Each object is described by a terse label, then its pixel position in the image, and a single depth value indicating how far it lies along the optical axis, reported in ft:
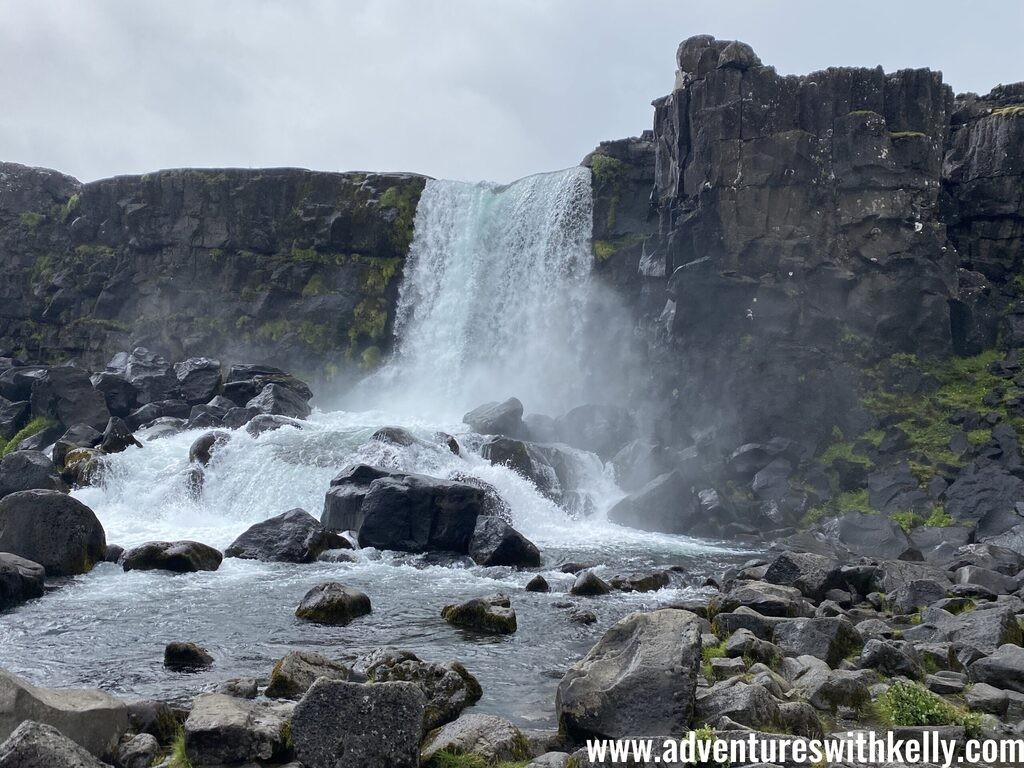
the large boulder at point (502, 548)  72.18
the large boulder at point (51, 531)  63.62
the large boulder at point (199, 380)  135.95
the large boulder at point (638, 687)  29.12
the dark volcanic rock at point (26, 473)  88.48
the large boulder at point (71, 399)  126.82
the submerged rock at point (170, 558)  65.46
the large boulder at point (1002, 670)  35.37
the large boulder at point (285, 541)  70.77
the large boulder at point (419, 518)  76.07
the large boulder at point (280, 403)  120.88
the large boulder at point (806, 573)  58.49
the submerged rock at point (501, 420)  113.50
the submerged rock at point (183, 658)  41.73
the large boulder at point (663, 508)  99.40
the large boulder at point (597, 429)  119.65
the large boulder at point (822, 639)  40.81
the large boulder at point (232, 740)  27.68
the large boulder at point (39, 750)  23.00
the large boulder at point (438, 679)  34.60
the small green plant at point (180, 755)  27.84
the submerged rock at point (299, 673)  35.42
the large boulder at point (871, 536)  85.56
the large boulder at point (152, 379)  134.72
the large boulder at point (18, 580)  54.80
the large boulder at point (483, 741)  28.32
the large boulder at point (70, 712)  26.71
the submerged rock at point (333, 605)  51.67
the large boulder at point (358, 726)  26.20
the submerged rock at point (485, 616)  50.29
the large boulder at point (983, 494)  88.79
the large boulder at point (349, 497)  79.05
